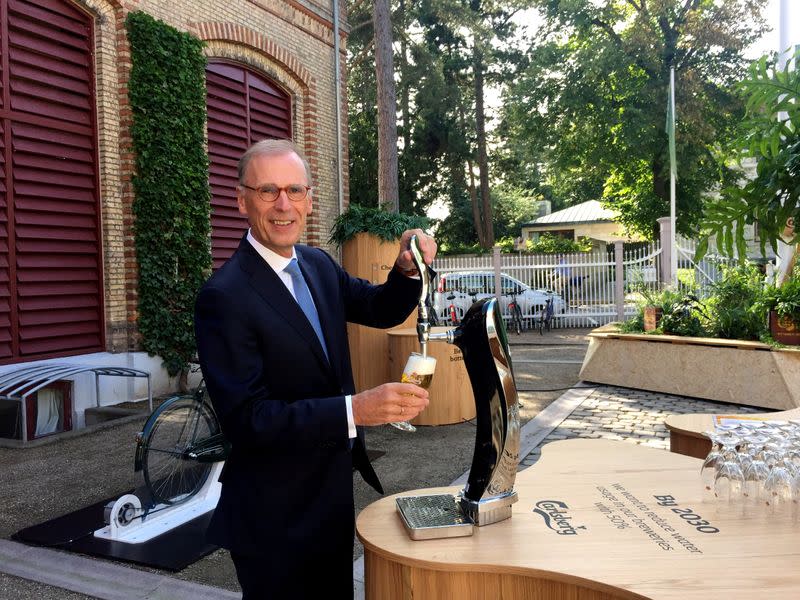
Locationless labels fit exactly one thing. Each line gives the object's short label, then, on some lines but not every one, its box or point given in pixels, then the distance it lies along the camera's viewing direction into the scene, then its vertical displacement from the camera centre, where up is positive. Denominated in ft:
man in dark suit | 5.60 -0.96
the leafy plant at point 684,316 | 28.27 -1.57
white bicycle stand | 12.93 -4.59
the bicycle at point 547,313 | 54.90 -2.40
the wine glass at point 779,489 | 6.51 -2.08
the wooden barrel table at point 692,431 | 11.46 -2.61
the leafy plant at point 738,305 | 27.09 -1.13
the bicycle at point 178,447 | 13.58 -3.23
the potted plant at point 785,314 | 24.59 -1.36
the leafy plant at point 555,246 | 91.47 +5.34
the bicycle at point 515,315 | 53.83 -2.49
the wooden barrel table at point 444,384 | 22.39 -3.34
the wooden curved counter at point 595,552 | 5.11 -2.26
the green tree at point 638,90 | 75.41 +22.84
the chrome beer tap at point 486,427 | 6.09 -1.33
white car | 55.71 -0.45
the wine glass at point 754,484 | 6.61 -2.04
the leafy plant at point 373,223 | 23.68 +2.32
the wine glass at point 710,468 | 6.90 -1.99
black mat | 12.14 -4.78
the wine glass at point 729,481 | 6.66 -2.04
